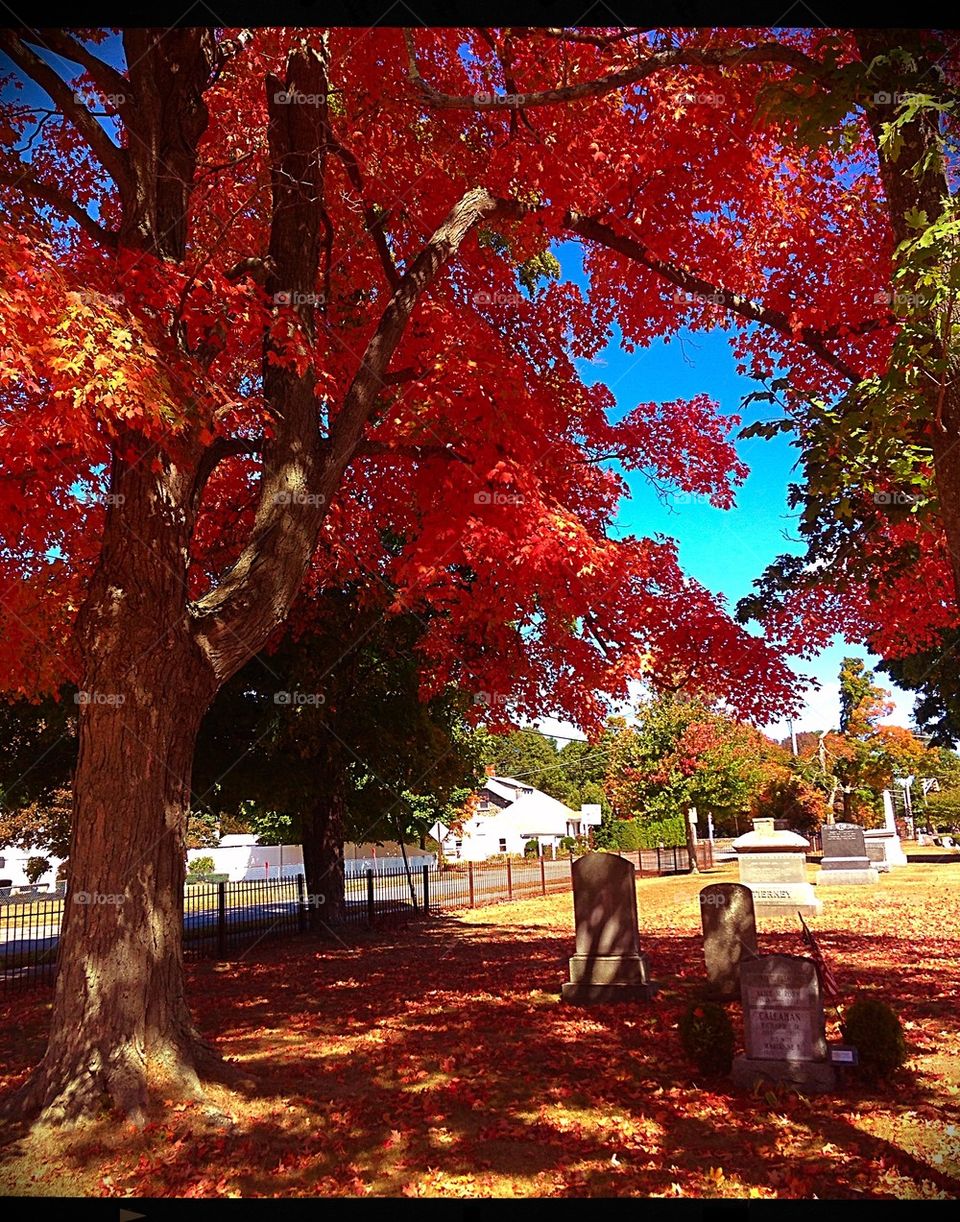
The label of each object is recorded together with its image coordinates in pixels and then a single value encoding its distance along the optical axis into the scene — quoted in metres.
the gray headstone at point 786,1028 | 6.68
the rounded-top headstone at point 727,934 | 10.16
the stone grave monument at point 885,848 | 26.03
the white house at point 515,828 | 59.78
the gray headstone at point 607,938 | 10.31
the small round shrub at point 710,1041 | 7.00
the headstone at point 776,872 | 17.11
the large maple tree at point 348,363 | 6.57
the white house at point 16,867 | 40.66
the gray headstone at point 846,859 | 22.22
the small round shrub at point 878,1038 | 6.57
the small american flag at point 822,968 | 6.97
